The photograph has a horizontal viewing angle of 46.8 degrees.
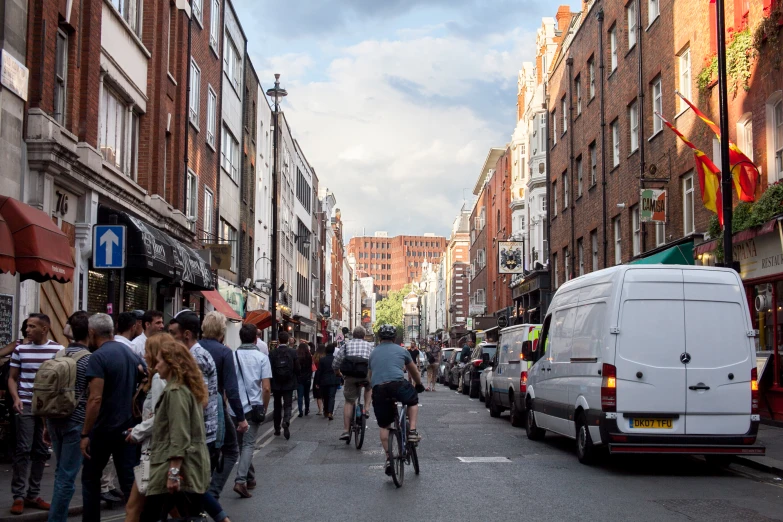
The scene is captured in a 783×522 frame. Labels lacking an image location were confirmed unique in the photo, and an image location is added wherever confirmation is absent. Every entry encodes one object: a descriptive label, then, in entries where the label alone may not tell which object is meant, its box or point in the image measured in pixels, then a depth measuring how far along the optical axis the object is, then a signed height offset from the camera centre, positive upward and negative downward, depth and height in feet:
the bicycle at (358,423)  47.65 -4.78
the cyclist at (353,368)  48.67 -1.94
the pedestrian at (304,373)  67.21 -3.04
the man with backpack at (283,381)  52.47 -2.81
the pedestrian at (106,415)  23.24 -2.18
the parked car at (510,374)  59.52 -2.75
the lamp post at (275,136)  100.37 +22.41
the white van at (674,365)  36.37 -1.21
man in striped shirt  28.07 -2.80
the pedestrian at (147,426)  19.92 -2.10
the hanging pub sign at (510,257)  151.30 +12.90
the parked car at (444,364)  132.87 -4.61
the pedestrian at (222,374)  27.37 -1.28
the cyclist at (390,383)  35.35 -1.97
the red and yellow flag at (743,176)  59.98 +10.65
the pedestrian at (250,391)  31.55 -2.12
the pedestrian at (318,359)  66.28 -2.13
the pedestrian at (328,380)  64.49 -3.40
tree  550.77 +15.07
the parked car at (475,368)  90.12 -3.65
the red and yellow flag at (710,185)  62.59 +10.50
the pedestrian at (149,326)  30.20 +0.21
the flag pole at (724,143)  47.50 +10.27
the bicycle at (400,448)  33.42 -4.39
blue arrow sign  42.73 +4.03
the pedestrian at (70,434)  23.79 -2.92
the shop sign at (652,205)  76.23 +10.98
